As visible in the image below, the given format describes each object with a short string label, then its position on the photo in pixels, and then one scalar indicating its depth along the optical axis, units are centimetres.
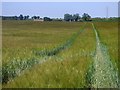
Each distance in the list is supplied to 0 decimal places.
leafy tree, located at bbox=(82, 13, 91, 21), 16904
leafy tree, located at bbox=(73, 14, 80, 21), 17038
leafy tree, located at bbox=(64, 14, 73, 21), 17262
